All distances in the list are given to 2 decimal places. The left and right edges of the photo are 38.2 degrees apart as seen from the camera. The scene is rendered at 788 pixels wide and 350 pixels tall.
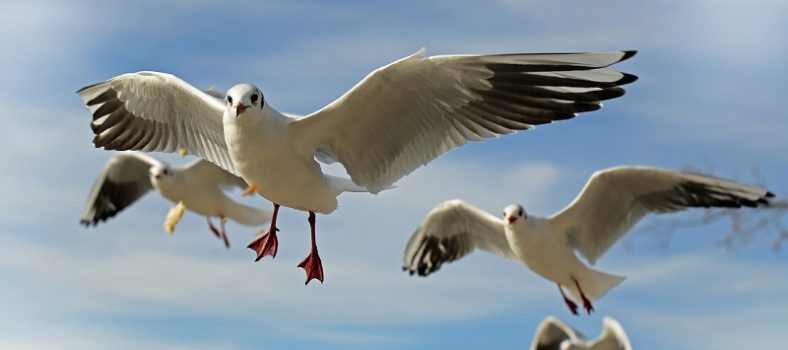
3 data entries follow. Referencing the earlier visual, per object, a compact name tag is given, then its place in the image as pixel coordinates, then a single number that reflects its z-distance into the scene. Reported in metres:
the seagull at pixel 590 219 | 8.80
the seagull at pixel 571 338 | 10.85
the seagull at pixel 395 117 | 4.58
